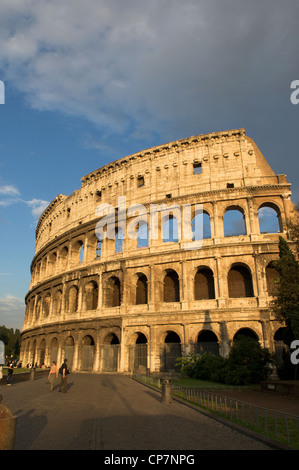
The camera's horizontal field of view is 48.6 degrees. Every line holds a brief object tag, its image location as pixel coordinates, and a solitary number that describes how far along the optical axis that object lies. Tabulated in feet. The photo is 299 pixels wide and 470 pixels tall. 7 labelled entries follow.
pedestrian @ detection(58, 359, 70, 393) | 47.95
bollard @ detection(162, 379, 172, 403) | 38.70
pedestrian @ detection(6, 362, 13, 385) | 65.77
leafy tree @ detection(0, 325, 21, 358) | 237.96
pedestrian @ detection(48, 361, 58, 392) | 50.92
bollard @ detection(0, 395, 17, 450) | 14.25
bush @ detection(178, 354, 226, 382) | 59.88
